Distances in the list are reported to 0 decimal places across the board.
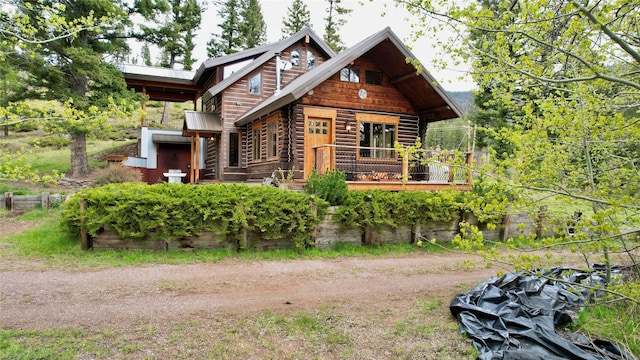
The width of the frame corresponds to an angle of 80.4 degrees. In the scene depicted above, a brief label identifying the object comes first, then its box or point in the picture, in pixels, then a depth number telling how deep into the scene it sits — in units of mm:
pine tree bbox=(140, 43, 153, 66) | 67075
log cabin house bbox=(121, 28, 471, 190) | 13875
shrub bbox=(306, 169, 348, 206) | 9438
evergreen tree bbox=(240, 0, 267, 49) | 40000
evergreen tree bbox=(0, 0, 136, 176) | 14727
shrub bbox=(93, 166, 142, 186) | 13633
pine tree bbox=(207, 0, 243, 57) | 40438
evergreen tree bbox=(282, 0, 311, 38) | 41188
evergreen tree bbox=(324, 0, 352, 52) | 37031
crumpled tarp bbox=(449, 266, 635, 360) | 4176
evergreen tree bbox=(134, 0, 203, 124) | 35750
